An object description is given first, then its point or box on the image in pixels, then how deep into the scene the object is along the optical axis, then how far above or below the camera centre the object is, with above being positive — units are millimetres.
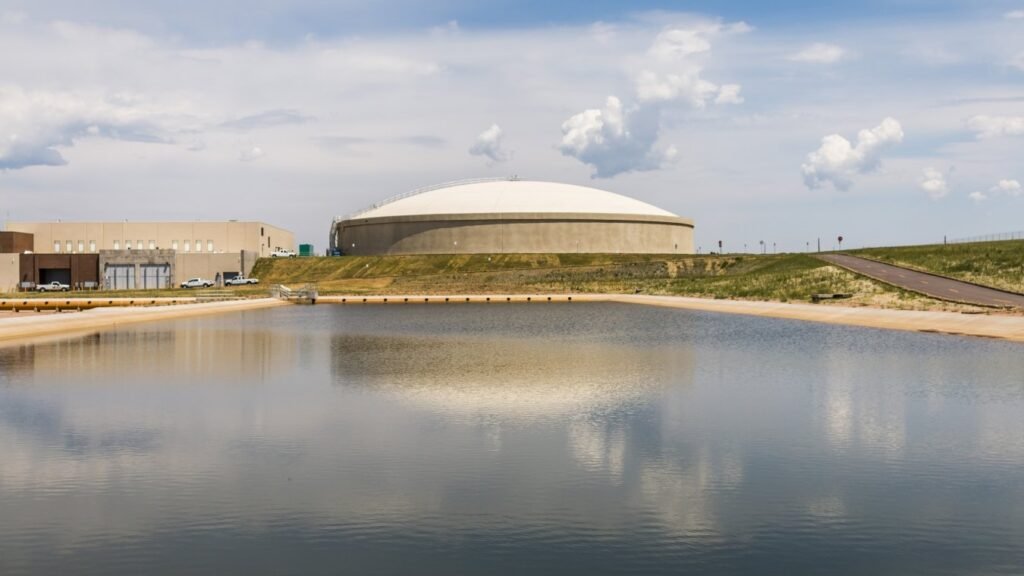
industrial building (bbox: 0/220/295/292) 128250 +3366
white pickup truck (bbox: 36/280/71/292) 120650 -1691
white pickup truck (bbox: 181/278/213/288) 126250 -1108
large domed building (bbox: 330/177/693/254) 147125 +8717
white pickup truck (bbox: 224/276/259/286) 127269 -851
